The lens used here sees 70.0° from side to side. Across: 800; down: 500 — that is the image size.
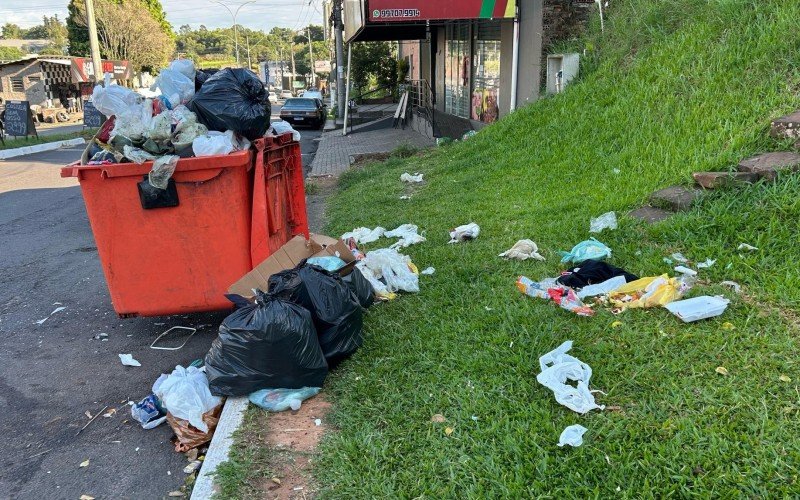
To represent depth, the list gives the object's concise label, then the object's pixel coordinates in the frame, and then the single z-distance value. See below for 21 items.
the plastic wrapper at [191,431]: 3.17
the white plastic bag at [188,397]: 3.23
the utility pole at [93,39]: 20.75
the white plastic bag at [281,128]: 5.14
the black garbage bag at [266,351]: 3.13
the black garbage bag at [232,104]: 4.38
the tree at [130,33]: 40.34
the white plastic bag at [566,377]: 2.67
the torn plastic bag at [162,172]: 3.95
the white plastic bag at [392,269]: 4.57
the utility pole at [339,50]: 26.84
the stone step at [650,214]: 4.66
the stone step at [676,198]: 4.57
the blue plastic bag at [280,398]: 3.19
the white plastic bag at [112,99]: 4.25
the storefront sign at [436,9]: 10.73
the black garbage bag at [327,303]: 3.44
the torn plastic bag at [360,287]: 4.08
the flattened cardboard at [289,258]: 4.00
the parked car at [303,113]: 27.06
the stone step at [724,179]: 4.38
